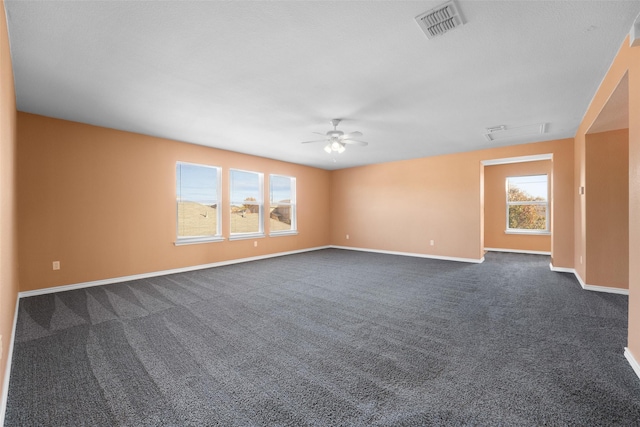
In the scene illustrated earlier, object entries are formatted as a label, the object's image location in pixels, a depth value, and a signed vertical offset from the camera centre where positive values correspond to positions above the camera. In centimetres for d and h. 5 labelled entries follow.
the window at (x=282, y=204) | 690 +24
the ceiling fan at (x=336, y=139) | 408 +115
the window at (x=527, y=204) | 705 +22
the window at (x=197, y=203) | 518 +22
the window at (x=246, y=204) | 604 +23
